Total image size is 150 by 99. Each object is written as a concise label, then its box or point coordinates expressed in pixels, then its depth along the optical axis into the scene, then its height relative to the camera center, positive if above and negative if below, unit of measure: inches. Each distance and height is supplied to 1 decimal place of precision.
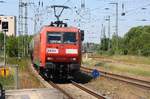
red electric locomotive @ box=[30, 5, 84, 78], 1096.2 -12.1
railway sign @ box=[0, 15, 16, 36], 773.0 +29.3
